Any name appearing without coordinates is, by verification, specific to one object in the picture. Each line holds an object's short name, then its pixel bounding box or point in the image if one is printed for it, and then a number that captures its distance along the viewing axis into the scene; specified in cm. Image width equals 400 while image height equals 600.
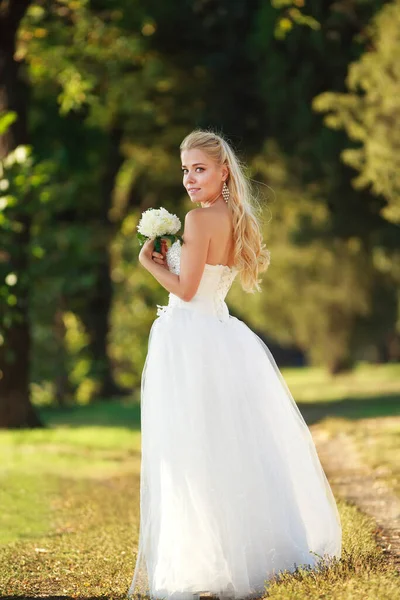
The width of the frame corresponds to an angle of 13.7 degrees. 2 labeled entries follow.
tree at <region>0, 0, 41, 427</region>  2498
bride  870
